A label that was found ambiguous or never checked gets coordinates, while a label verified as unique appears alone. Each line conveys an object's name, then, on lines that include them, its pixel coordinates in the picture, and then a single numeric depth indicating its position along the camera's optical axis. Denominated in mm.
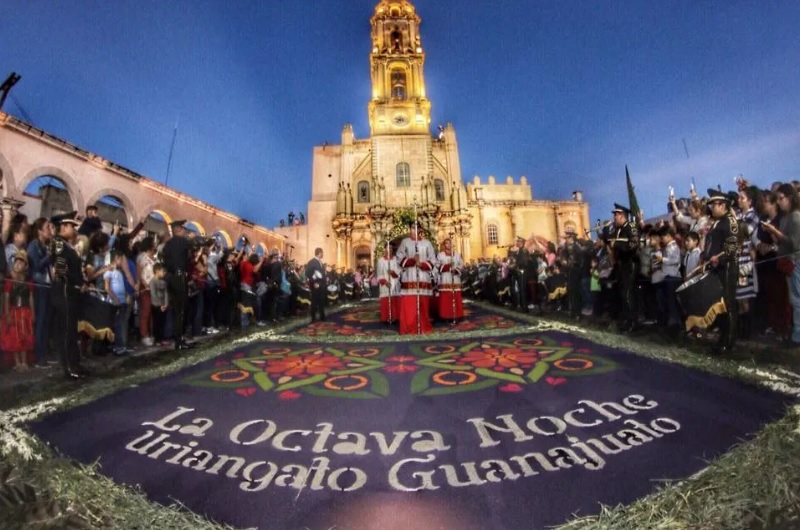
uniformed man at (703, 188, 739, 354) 3963
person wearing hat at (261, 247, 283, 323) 10047
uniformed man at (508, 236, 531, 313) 9961
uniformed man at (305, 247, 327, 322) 9562
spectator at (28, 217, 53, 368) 3719
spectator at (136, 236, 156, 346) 6281
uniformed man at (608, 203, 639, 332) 5582
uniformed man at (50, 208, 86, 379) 3828
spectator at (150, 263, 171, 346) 6305
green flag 6704
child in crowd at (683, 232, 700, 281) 5102
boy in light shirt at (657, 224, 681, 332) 5574
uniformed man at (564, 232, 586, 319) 8148
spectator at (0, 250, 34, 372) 3096
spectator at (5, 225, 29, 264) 4422
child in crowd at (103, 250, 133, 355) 5422
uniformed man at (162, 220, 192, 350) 5625
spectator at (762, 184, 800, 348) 3896
